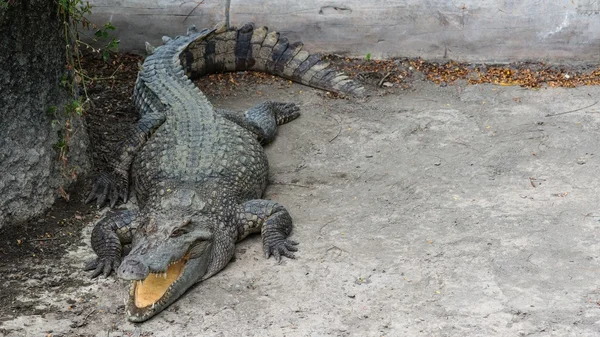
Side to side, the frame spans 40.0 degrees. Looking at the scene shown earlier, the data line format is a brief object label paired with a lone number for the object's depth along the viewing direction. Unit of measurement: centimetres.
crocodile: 467
